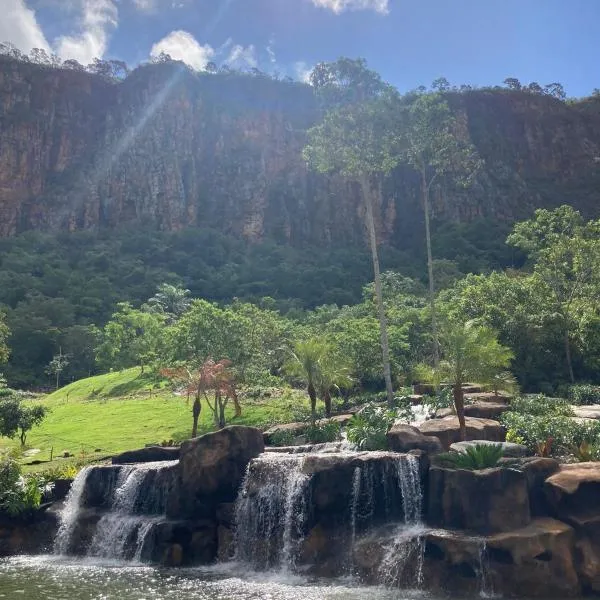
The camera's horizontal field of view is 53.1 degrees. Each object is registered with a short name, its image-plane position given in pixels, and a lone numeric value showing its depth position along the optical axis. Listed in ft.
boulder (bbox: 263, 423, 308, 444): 95.40
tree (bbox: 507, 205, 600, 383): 127.03
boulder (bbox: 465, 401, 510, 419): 89.66
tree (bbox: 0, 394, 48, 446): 105.09
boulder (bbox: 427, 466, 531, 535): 56.54
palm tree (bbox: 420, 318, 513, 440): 76.23
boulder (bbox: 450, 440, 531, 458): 66.39
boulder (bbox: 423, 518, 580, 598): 52.11
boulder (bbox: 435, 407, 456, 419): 92.84
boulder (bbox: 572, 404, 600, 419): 85.92
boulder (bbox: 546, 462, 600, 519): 55.21
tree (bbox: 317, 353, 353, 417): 112.47
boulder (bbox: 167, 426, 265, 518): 73.10
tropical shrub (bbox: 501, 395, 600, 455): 69.46
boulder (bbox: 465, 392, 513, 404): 100.75
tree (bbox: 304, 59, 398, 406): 115.75
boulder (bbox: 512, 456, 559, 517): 57.93
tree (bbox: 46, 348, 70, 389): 223.71
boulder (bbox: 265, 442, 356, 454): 82.94
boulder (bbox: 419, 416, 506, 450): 76.07
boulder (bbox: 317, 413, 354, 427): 97.39
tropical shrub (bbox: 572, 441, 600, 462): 63.72
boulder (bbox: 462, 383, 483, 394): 115.75
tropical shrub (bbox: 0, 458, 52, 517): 76.69
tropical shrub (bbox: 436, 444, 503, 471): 61.77
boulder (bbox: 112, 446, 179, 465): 88.02
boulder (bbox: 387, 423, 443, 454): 69.92
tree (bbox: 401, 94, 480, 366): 124.36
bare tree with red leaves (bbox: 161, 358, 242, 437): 102.99
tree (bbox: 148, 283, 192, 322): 259.66
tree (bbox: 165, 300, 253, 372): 114.83
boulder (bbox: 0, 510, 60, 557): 76.01
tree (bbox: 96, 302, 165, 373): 201.87
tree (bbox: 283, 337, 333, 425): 111.14
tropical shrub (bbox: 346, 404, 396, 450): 78.02
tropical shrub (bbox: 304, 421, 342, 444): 90.54
